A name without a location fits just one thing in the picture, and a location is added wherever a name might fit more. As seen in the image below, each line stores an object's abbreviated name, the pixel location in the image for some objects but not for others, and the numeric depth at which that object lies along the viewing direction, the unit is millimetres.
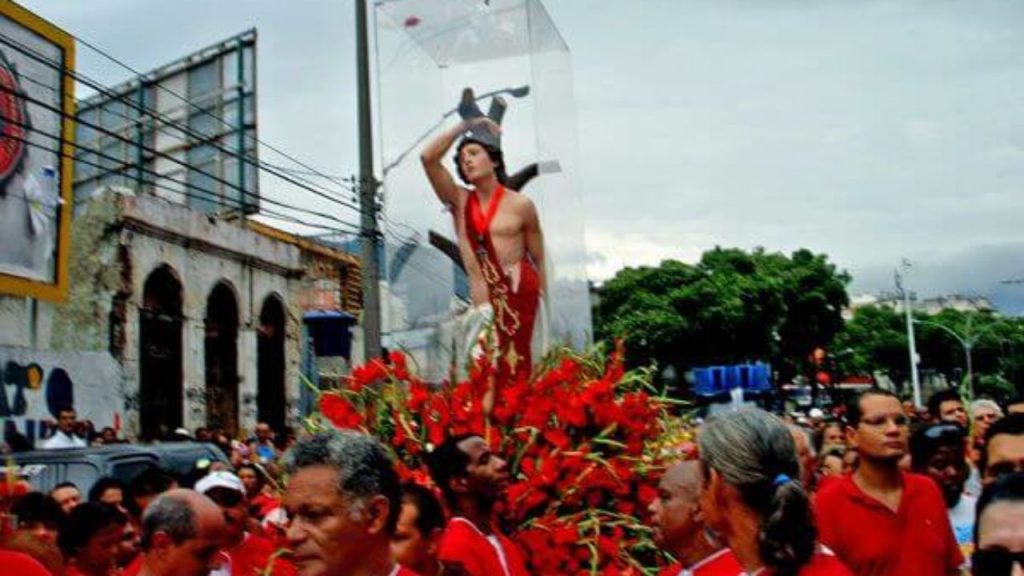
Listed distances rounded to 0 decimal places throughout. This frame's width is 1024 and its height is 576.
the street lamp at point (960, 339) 51081
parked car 7734
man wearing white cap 4099
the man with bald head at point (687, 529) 3539
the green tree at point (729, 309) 35969
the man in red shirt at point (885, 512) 3773
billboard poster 15188
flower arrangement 4125
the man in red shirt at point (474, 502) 3621
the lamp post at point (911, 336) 44553
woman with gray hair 2336
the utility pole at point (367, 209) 10922
